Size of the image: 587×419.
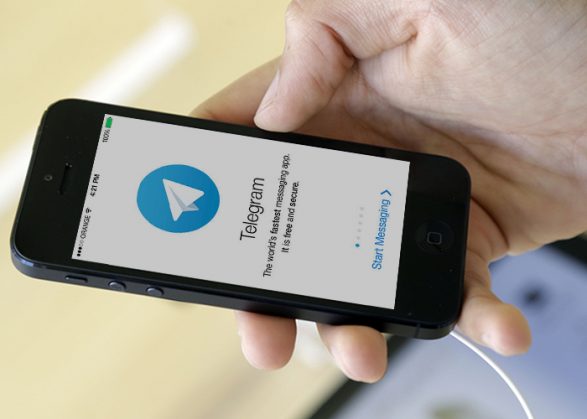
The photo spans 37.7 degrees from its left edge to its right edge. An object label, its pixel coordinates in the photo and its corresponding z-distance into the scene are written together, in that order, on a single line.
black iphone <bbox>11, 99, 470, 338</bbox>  0.53
